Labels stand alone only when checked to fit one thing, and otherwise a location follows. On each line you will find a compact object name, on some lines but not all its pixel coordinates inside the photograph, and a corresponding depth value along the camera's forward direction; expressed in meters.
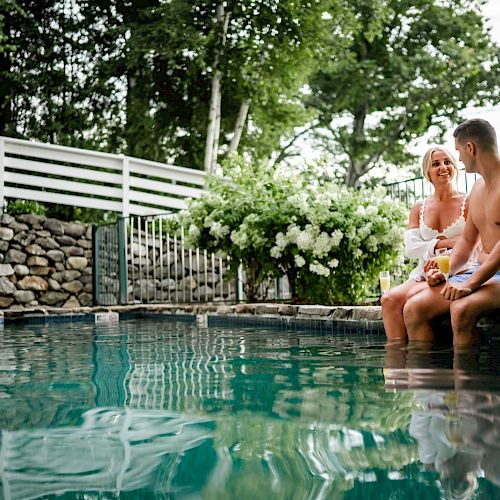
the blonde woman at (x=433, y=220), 4.09
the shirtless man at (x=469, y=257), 3.22
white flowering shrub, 6.73
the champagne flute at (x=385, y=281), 5.60
